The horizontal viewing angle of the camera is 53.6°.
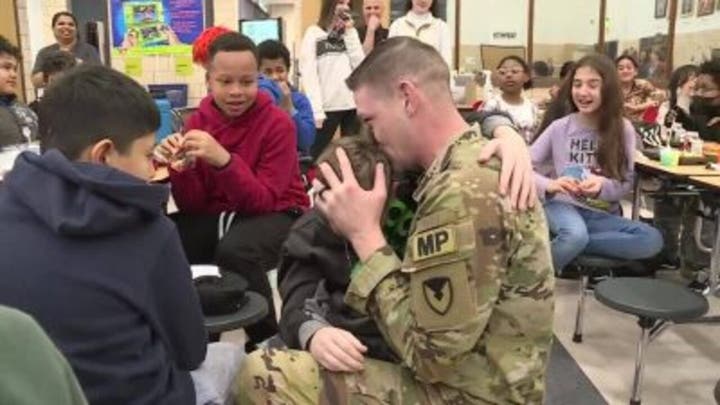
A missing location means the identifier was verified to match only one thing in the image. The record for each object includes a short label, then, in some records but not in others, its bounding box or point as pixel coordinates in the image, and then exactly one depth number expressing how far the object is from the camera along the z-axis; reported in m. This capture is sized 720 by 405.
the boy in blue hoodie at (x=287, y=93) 3.45
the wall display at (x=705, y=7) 7.80
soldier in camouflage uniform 1.26
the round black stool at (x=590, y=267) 2.88
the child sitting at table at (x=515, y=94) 4.37
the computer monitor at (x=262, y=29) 5.77
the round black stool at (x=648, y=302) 2.35
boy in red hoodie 2.32
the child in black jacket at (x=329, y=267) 1.44
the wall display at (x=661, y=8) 8.60
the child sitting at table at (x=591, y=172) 2.90
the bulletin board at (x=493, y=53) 8.39
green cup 3.18
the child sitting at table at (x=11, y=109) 3.00
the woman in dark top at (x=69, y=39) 5.25
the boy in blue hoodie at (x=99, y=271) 1.07
